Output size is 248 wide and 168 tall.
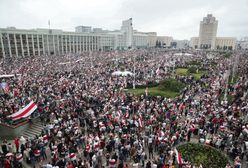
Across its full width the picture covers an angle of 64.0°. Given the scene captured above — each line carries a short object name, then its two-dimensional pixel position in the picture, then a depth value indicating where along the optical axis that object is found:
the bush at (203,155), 11.41
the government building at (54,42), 70.75
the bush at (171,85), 25.16
